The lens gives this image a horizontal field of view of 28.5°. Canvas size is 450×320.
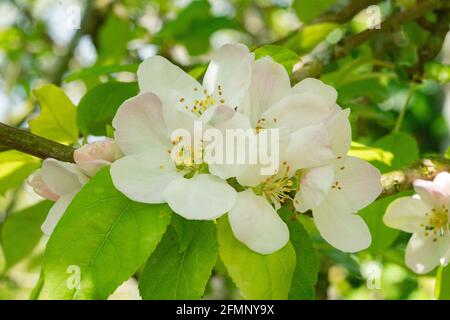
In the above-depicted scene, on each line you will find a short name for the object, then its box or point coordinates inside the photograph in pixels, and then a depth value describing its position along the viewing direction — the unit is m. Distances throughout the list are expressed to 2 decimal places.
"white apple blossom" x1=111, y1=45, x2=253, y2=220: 0.26
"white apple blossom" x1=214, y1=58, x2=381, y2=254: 0.26
